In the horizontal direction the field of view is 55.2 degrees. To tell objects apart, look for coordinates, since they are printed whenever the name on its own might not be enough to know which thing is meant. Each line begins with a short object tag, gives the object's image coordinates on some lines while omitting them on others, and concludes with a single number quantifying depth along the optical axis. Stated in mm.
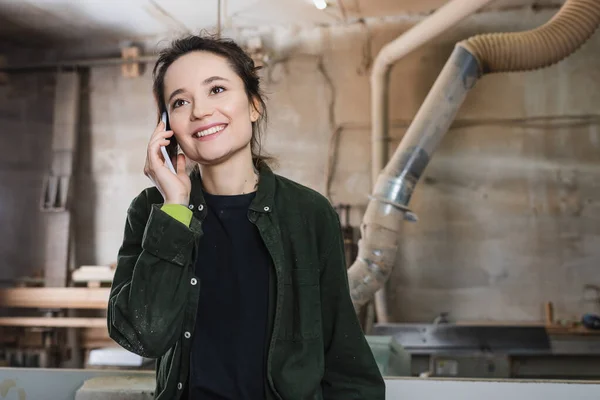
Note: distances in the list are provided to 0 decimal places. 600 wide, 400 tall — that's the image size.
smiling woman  897
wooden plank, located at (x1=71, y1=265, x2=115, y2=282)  2262
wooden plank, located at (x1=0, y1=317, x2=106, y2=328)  2252
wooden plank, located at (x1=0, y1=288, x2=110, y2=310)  2256
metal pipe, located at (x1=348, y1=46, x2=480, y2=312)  2148
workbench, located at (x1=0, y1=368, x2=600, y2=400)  1654
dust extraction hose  2092
